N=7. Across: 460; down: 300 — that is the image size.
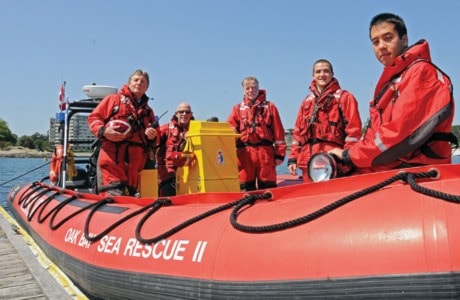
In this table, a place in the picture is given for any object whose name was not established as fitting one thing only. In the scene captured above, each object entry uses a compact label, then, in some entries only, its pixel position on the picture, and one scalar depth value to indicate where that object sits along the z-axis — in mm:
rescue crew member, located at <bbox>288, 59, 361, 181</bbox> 3621
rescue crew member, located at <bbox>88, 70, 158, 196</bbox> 4016
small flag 5703
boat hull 1589
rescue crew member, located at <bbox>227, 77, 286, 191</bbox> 4516
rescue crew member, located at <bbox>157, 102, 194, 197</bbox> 4922
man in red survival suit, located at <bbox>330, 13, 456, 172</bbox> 1885
